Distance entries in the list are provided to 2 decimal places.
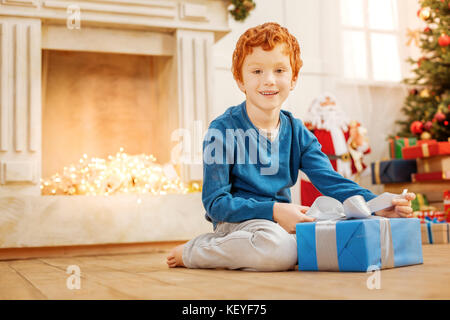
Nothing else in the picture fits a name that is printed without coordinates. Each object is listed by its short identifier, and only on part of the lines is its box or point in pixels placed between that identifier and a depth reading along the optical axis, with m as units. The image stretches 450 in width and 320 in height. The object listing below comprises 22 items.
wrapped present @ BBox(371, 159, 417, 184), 3.18
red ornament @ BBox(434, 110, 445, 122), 3.15
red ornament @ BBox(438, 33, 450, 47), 3.13
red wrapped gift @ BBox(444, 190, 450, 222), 2.55
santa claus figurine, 2.94
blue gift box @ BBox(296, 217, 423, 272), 1.08
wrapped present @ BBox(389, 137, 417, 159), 3.32
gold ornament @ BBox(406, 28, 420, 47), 3.58
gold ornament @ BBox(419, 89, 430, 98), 3.45
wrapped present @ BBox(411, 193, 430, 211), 2.92
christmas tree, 3.19
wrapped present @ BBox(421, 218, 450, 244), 2.10
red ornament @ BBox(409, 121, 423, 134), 3.30
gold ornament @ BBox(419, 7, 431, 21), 3.27
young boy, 1.20
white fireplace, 2.21
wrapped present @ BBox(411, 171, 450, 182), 2.85
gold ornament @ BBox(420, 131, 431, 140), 3.25
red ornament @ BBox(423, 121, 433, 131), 3.22
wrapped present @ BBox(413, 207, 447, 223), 2.51
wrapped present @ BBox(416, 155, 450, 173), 2.88
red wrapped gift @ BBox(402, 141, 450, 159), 2.83
